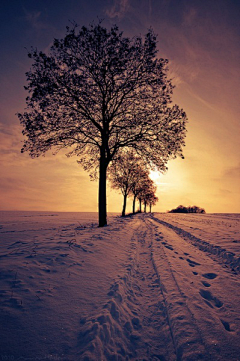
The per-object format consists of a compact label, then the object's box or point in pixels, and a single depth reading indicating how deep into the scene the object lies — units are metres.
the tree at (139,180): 33.74
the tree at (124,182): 32.85
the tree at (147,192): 40.86
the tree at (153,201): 64.68
